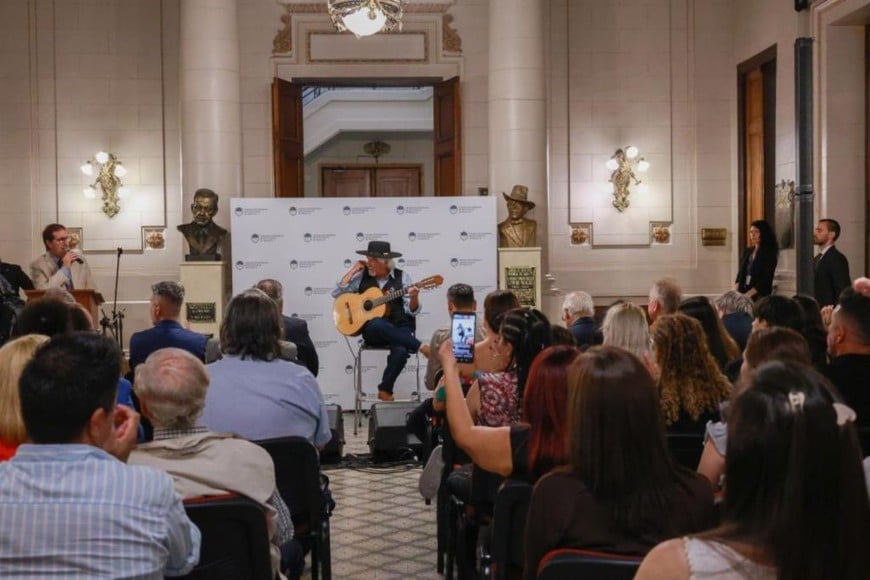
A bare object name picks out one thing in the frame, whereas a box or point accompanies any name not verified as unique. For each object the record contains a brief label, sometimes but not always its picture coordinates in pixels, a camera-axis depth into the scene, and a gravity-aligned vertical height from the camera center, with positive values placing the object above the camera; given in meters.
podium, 7.85 -0.15
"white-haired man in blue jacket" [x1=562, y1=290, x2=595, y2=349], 5.53 -0.24
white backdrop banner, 9.79 +0.30
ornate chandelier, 8.02 +1.96
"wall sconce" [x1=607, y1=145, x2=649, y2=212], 11.94 +1.10
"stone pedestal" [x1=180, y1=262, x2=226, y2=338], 10.20 -0.17
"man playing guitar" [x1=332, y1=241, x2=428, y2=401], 8.41 -0.27
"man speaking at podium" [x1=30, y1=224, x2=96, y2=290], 8.80 +0.14
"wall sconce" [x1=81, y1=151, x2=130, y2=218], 11.57 +1.05
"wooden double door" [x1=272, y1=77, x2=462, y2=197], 11.42 +1.50
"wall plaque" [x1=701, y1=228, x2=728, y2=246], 11.98 +0.39
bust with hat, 10.38 +0.47
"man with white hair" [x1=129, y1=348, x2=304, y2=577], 2.62 -0.43
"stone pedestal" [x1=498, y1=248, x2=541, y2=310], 10.26 +0.03
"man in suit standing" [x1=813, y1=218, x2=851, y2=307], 8.56 +0.02
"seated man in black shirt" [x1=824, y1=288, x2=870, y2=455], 3.45 -0.28
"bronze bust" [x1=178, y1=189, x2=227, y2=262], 10.22 +0.45
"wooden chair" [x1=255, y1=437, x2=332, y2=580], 3.42 -0.65
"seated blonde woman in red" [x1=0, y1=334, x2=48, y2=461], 2.60 -0.28
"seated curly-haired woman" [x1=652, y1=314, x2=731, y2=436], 3.51 -0.36
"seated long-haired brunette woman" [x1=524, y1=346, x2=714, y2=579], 2.13 -0.41
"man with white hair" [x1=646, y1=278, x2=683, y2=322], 5.57 -0.14
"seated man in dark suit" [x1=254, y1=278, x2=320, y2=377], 6.25 -0.35
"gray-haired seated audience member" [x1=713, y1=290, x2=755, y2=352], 5.52 -0.23
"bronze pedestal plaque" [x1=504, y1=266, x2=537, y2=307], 10.25 -0.07
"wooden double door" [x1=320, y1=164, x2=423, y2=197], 17.27 +1.53
